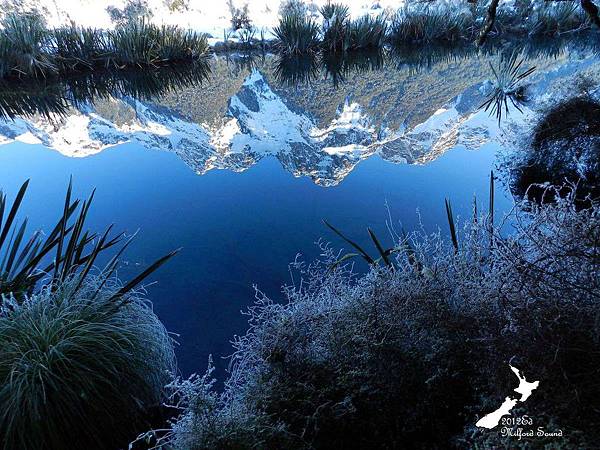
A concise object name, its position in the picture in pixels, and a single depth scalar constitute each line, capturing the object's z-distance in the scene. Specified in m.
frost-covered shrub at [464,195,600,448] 1.51
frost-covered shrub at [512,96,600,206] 4.07
